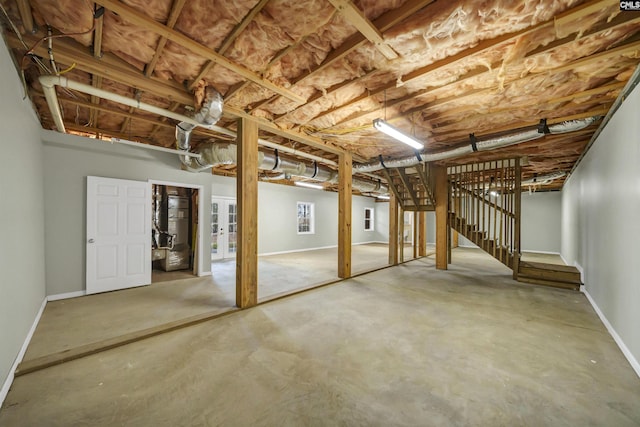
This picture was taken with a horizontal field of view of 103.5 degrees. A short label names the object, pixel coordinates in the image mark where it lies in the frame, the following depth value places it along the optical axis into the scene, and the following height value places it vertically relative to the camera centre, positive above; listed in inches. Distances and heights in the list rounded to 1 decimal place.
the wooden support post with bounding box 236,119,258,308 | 127.0 -1.6
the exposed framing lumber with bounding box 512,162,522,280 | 196.5 -4.4
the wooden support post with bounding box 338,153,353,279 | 189.9 -3.8
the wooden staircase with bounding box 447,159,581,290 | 177.5 -9.0
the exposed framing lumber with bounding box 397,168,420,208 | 229.2 +28.6
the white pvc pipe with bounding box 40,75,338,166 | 89.5 +46.6
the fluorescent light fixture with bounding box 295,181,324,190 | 335.9 +41.8
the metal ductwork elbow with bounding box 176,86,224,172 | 107.9 +45.8
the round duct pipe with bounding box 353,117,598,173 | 131.0 +44.1
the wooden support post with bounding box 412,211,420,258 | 284.3 -29.9
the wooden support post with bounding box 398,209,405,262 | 258.5 -15.5
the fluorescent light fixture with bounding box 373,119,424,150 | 115.0 +40.1
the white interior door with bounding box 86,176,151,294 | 151.7 -12.4
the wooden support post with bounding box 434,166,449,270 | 235.8 +0.3
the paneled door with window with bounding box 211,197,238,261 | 275.4 -14.6
